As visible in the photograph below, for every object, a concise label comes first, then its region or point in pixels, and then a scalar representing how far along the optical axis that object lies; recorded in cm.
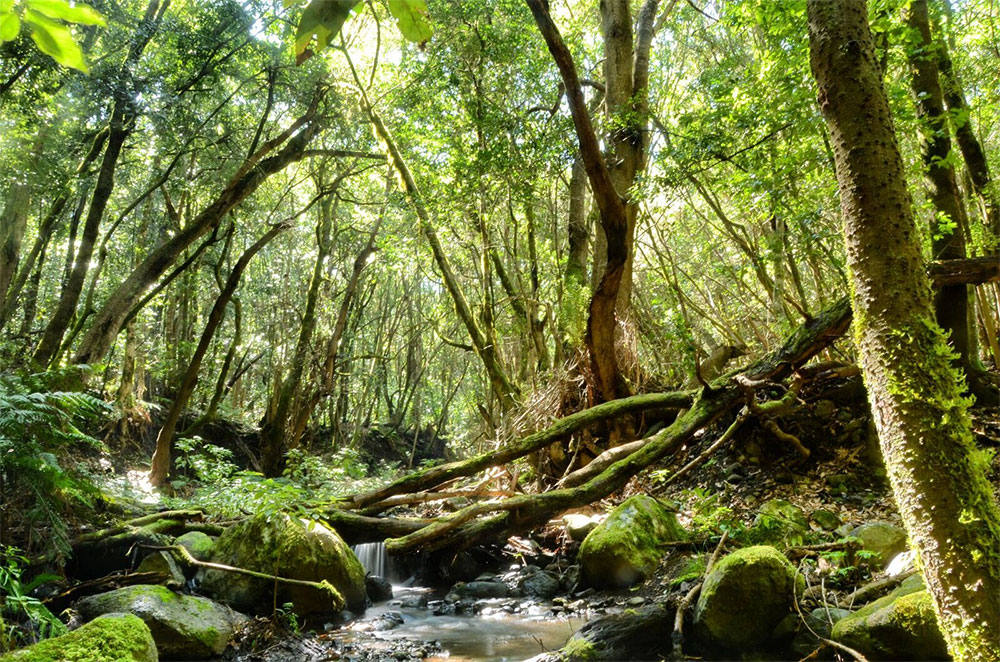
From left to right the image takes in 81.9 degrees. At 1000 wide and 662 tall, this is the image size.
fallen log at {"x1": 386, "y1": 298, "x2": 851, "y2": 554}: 621
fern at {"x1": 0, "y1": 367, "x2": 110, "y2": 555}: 438
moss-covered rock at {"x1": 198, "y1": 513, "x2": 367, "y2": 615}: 588
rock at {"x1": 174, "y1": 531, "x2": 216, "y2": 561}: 652
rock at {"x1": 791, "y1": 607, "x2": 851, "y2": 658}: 377
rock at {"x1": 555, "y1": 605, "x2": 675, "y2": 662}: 427
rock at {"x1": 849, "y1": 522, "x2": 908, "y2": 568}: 453
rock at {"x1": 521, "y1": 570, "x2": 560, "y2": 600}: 660
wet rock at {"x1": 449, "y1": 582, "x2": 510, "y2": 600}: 694
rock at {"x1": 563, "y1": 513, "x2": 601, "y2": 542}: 765
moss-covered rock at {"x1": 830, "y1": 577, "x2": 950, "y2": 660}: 319
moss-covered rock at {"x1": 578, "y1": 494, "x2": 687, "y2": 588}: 594
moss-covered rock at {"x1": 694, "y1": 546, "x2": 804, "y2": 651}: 405
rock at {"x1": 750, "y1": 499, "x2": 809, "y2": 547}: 510
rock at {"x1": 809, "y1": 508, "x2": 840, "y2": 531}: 550
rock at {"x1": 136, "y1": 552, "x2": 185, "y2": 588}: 579
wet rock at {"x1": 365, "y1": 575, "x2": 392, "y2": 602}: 737
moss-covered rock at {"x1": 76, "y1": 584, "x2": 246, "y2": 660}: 465
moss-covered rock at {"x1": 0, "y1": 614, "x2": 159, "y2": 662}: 281
